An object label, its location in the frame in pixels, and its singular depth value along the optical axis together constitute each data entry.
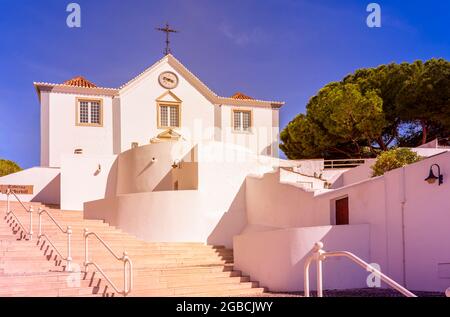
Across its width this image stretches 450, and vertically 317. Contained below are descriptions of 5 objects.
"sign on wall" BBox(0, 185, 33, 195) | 23.24
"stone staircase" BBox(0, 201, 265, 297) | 10.34
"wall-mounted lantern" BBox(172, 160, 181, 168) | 19.92
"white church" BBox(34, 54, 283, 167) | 26.14
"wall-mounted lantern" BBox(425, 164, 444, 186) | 10.72
